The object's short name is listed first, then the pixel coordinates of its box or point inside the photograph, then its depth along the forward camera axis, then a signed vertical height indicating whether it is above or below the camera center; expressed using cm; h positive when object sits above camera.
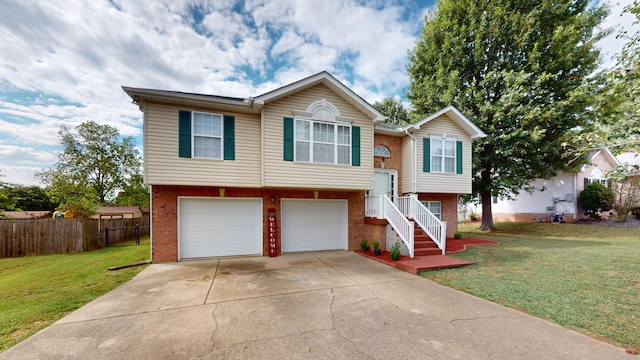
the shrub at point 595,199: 1713 -89
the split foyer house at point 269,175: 784 +45
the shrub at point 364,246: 972 -233
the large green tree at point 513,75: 1212 +606
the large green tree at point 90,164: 2294 +241
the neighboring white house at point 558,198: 1839 -90
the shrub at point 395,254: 803 -220
